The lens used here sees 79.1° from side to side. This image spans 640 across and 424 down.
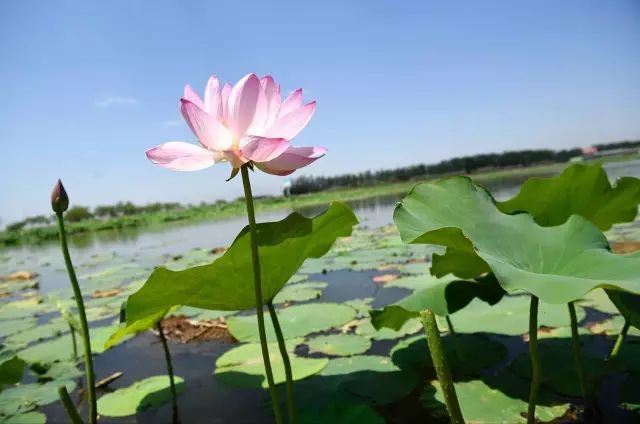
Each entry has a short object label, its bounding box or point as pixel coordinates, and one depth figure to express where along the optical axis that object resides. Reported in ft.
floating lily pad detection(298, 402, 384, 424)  3.99
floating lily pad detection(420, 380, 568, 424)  4.36
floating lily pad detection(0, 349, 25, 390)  4.31
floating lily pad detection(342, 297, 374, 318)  8.96
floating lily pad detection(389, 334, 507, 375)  5.61
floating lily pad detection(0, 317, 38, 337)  10.72
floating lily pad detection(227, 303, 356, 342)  7.73
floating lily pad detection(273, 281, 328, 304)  11.03
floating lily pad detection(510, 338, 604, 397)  4.82
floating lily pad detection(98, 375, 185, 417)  5.52
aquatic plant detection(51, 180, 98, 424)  3.27
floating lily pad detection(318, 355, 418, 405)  5.13
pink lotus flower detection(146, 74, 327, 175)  2.58
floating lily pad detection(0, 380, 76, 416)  5.94
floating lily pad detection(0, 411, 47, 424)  5.46
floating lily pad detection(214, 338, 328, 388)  5.84
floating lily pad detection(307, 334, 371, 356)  6.75
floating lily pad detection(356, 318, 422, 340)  7.25
